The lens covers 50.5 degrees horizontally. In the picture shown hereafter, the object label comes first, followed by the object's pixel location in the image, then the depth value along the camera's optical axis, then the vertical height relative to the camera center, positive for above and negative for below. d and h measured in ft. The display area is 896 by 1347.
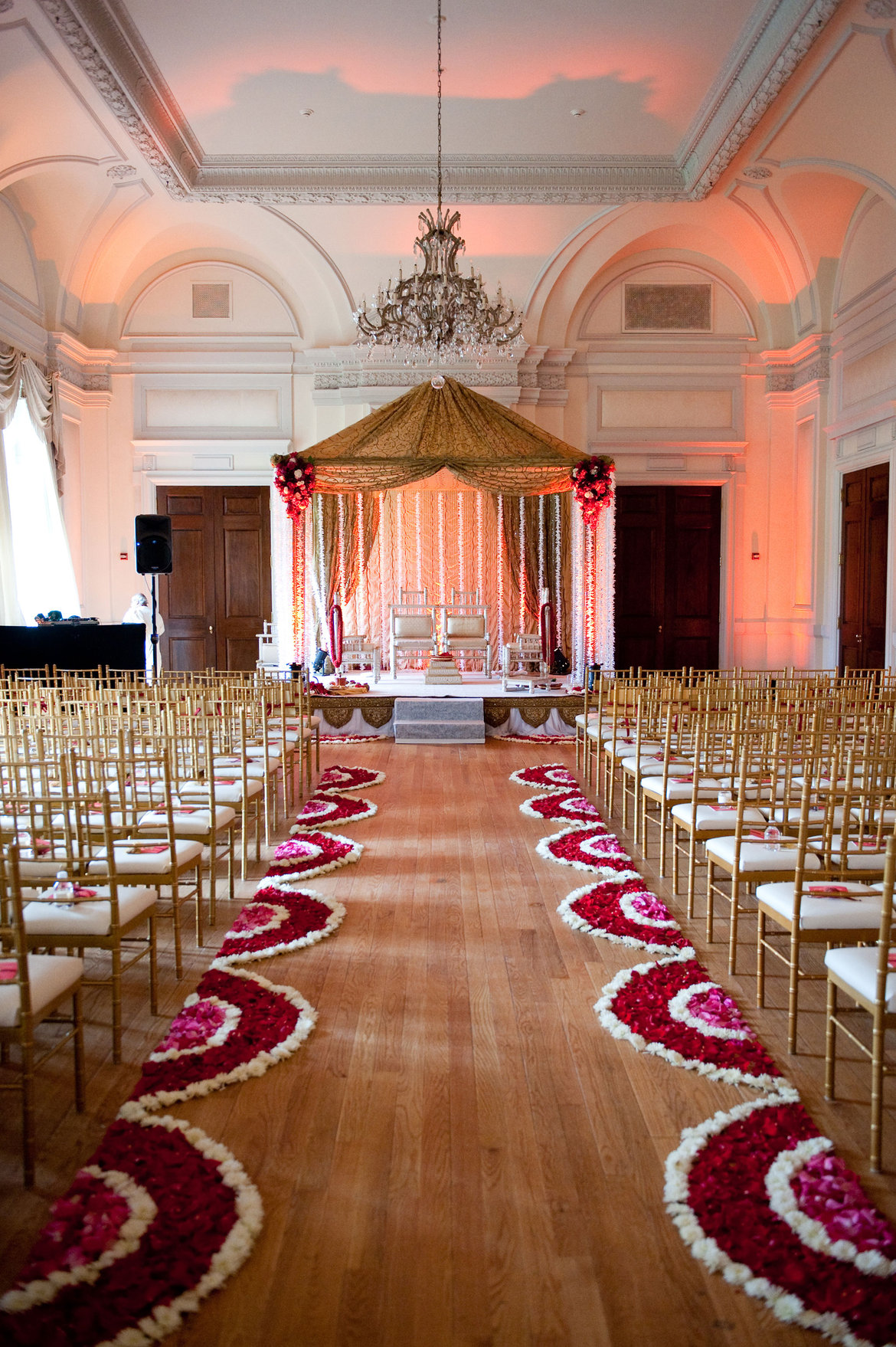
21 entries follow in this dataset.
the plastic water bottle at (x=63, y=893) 9.69 -2.77
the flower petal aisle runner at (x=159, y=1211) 6.38 -4.50
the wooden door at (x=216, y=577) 40.52 +2.22
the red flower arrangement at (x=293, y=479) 32.55 +5.14
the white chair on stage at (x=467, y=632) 37.06 -0.17
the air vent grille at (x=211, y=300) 39.55 +13.67
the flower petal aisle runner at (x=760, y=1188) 6.55 -4.51
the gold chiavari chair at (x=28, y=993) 7.80 -3.14
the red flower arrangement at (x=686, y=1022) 9.71 -4.45
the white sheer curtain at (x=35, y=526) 34.14 +3.89
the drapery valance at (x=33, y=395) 31.19 +8.19
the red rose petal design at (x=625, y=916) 13.24 -4.31
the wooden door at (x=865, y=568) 32.12 +2.06
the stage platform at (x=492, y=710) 32.55 -2.85
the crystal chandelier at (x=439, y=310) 22.58 +7.66
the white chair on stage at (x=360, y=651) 37.14 -0.90
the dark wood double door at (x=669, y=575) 40.42 +2.20
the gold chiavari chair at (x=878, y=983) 8.00 -3.13
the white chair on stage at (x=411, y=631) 36.96 -0.14
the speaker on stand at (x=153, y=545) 33.01 +2.95
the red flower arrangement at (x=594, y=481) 32.55 +5.02
